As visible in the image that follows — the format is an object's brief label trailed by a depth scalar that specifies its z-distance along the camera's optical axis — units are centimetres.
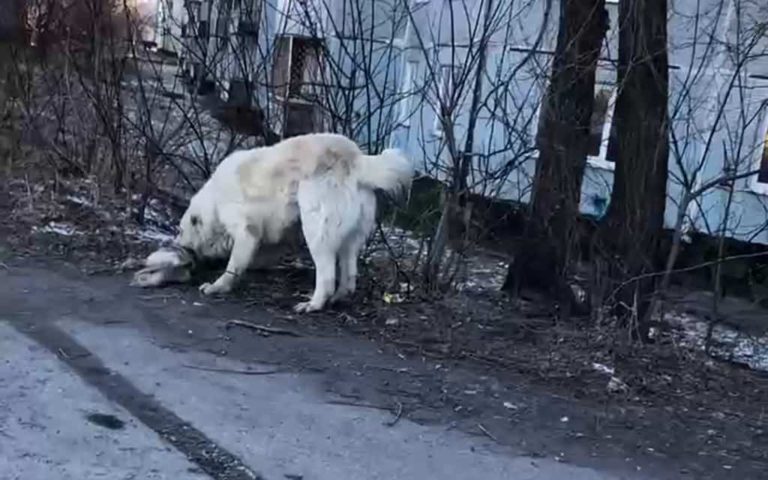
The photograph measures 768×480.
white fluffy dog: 741
